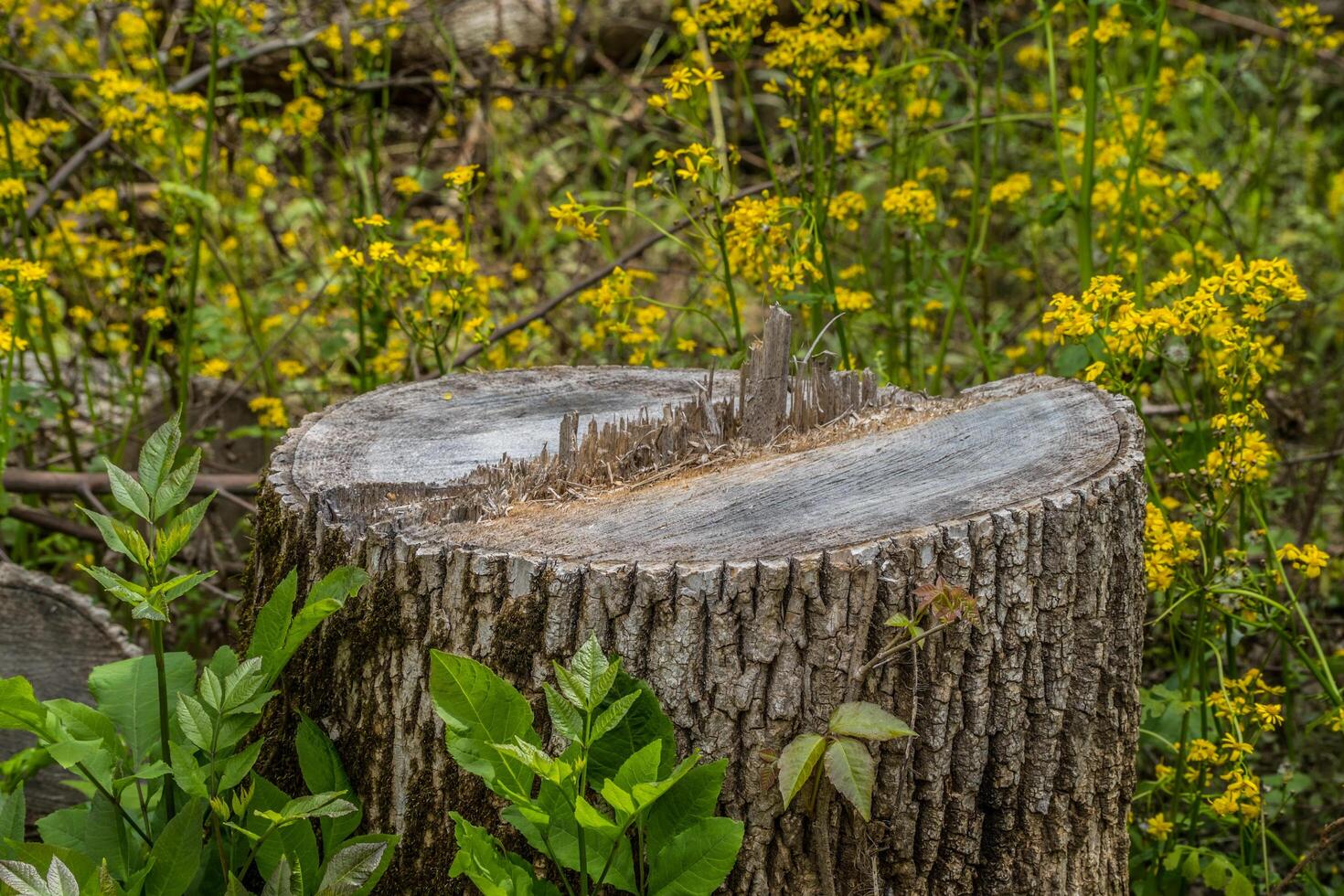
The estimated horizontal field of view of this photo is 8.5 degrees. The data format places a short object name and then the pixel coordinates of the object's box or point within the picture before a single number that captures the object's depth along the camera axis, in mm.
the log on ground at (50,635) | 6234
